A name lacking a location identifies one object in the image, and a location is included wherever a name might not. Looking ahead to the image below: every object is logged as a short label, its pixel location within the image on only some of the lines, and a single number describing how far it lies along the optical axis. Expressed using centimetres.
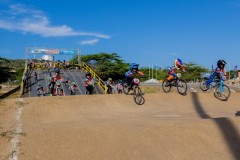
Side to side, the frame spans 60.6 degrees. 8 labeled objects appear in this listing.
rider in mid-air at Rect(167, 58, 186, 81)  1022
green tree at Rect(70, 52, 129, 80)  4913
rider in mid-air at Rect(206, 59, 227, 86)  970
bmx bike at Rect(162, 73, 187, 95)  1035
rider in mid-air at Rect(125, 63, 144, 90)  974
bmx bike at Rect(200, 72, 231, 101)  982
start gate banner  3263
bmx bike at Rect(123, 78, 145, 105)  934
